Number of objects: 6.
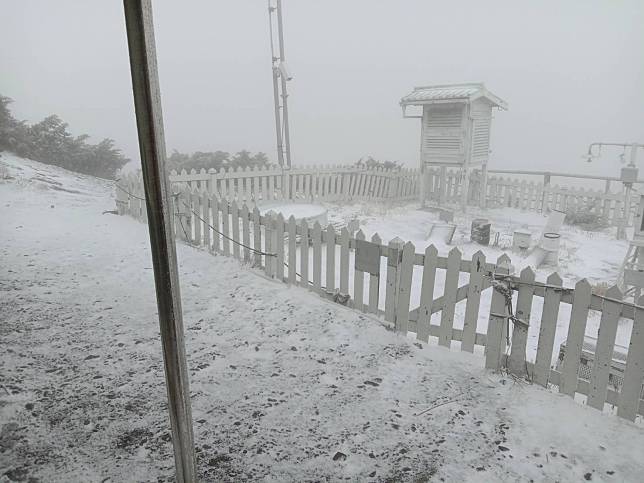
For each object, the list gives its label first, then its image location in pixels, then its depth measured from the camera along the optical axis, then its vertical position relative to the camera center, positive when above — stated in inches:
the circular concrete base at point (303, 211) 320.7 -43.3
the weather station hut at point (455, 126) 493.7 +35.0
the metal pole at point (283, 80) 528.4 +94.9
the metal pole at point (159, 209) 48.5 -6.6
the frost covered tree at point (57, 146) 475.5 +13.2
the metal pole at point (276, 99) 541.3 +76.2
